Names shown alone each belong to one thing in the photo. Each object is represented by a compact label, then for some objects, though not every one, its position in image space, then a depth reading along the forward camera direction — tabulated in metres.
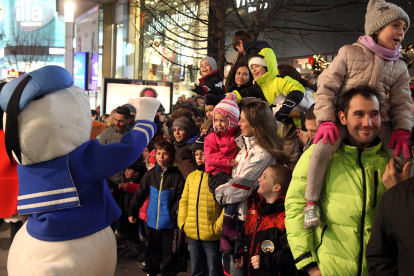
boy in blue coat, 4.71
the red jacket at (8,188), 3.74
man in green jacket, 2.49
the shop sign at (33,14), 59.28
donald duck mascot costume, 2.71
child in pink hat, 3.67
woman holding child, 3.59
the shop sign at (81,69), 18.44
